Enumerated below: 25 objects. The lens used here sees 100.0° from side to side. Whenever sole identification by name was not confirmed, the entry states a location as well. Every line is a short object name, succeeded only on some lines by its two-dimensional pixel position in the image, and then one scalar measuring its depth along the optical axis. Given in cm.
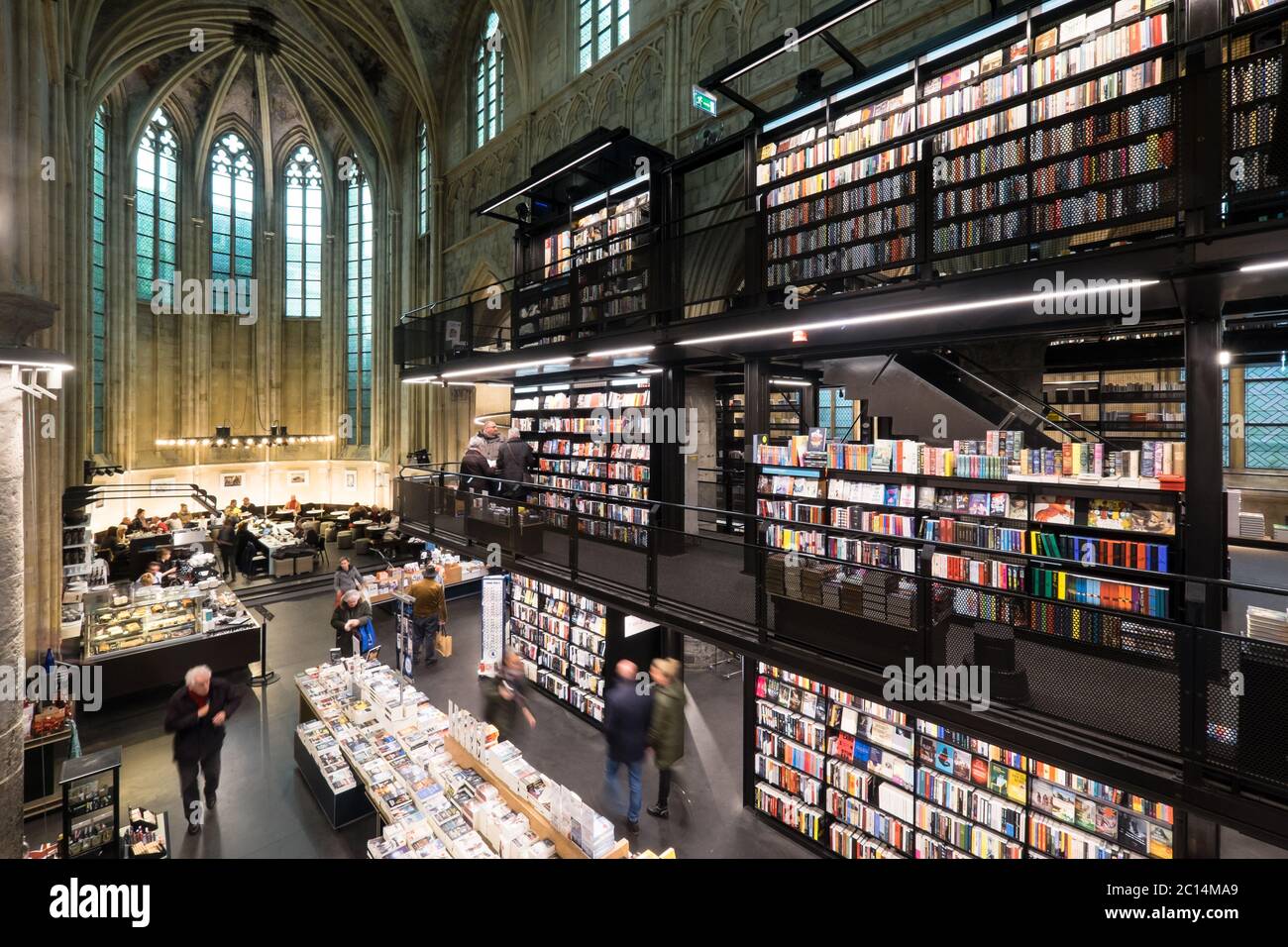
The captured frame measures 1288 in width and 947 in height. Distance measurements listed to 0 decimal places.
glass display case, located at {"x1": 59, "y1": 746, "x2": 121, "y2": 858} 414
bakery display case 802
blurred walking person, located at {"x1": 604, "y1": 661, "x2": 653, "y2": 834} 511
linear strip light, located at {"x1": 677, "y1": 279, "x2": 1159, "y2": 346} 329
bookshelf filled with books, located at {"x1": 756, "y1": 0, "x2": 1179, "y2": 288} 306
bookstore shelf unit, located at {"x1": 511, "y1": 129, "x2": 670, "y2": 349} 746
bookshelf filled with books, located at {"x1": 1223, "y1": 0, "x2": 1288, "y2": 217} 259
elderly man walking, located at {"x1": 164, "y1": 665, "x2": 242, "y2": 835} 504
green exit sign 708
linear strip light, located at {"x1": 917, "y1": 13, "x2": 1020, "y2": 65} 432
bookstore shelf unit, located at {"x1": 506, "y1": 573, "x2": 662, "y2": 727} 746
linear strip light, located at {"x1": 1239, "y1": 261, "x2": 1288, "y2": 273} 269
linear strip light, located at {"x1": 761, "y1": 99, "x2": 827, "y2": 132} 548
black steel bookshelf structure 269
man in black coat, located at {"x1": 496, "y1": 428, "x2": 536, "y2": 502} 737
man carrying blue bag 808
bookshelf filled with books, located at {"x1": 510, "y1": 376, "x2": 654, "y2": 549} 776
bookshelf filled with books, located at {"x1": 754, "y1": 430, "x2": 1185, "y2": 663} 363
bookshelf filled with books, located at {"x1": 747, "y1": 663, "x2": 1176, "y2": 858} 375
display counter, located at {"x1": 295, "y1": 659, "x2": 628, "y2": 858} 434
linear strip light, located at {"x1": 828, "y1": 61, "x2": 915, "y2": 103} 488
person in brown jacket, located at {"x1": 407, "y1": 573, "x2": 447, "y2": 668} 859
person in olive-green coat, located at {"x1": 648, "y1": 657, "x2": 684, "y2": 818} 512
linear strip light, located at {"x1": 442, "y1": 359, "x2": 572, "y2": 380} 707
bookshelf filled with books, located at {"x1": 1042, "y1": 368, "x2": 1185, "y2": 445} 653
